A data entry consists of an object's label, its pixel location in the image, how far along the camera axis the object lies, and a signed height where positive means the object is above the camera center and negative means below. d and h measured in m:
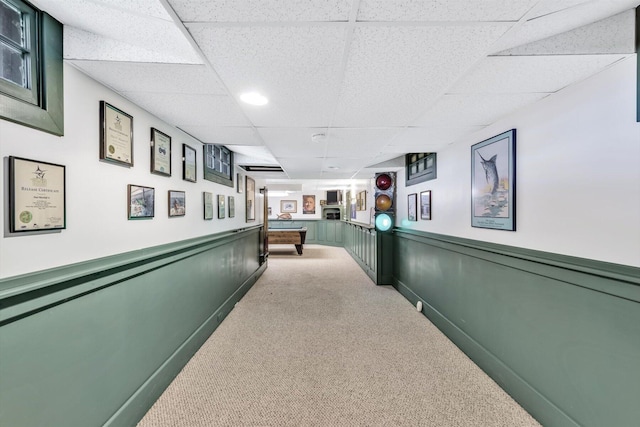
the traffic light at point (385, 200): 4.60 +0.19
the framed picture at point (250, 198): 5.17 +0.27
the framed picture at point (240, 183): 4.50 +0.50
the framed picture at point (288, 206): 11.93 +0.21
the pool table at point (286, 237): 8.37 -0.86
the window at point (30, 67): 1.09 +0.66
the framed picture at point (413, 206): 4.16 +0.08
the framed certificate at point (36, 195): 1.11 +0.07
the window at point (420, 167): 3.62 +0.67
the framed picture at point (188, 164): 2.63 +0.50
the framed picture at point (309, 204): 11.85 +0.30
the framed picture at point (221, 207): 3.57 +0.05
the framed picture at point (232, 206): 4.08 +0.07
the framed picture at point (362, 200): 7.71 +0.32
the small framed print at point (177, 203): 2.37 +0.07
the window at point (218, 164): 3.19 +0.64
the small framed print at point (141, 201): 1.87 +0.07
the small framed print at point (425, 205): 3.71 +0.09
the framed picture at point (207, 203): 3.10 +0.09
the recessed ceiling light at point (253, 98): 1.79 +0.81
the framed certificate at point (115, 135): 1.61 +0.50
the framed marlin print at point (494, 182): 2.13 +0.26
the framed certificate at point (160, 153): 2.11 +0.50
